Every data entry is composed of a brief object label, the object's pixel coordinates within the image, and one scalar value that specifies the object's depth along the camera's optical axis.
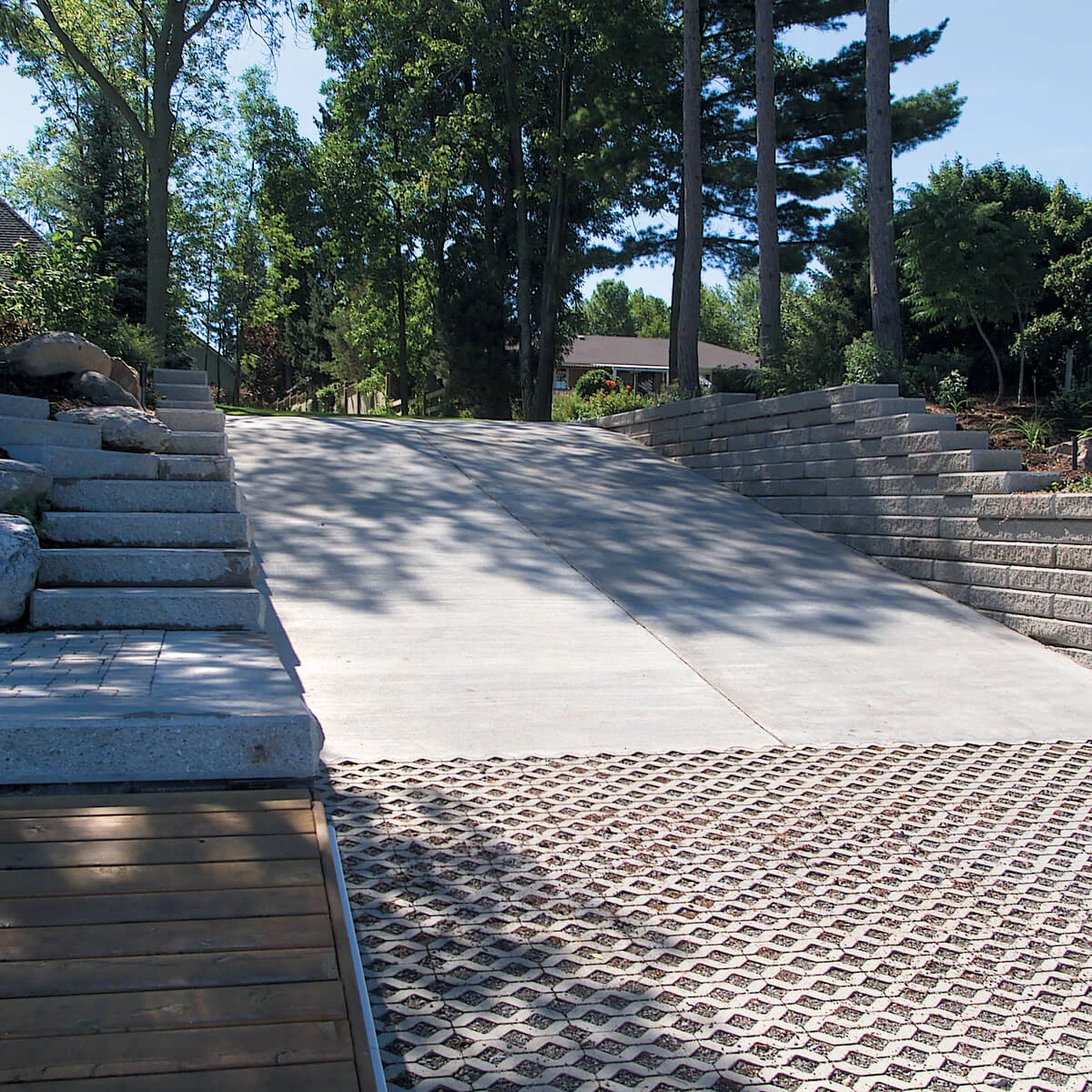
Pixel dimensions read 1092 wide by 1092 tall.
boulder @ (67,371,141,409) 7.97
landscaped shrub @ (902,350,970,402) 10.29
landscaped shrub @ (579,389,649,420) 16.72
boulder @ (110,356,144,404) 8.90
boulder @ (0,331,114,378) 7.81
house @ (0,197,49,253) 19.79
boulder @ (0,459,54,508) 5.73
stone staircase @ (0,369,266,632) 5.18
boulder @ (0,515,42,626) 4.94
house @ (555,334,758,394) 45.47
